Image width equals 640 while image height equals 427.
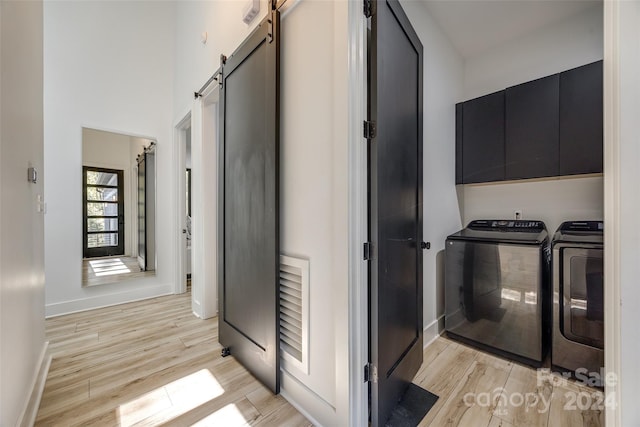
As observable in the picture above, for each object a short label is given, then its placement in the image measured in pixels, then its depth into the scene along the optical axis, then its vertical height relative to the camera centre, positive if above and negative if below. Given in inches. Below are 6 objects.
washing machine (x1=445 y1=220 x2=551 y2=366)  72.1 -23.7
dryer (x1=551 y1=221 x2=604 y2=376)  62.7 -23.4
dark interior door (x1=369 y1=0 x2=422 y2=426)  49.2 +1.8
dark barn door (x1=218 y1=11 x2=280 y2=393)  60.9 +2.4
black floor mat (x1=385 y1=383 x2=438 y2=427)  54.1 -44.0
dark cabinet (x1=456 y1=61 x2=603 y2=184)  75.0 +27.7
